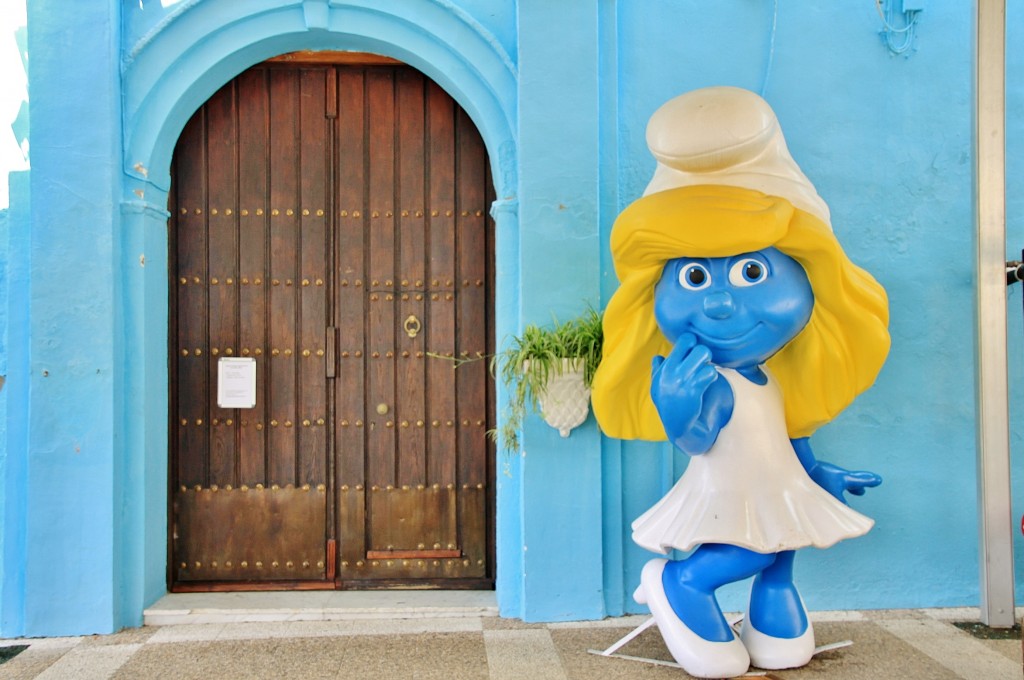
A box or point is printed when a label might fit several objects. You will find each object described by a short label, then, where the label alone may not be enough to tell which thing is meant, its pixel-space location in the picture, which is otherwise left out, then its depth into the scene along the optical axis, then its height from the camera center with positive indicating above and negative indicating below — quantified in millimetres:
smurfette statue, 2693 +9
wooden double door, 3889 +107
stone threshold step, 3574 -1144
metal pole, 3375 +47
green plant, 3281 +0
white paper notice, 3850 -124
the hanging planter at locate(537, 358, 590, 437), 3295 -176
